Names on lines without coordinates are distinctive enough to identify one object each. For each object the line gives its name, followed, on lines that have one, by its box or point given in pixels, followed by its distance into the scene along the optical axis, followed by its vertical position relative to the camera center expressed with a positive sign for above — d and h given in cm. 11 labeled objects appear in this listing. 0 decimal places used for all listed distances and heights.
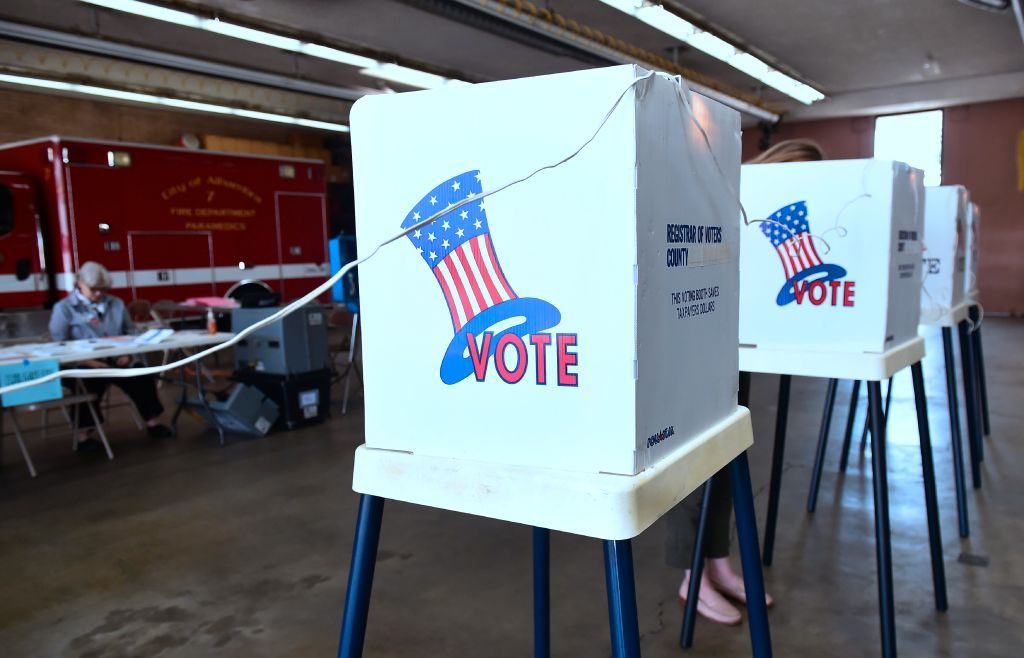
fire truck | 713 +35
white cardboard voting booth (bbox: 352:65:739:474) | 85 -4
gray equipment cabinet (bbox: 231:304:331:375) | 525 -70
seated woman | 496 -50
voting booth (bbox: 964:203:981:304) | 373 -12
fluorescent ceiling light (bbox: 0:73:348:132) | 744 +177
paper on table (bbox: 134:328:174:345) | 480 -56
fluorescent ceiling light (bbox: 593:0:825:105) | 592 +197
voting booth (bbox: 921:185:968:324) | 330 -8
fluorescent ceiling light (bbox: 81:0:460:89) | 533 +184
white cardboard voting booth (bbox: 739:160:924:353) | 181 -5
